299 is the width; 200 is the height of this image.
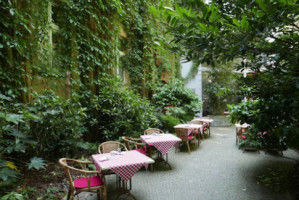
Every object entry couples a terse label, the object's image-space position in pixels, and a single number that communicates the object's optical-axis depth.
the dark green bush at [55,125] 3.47
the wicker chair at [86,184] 2.80
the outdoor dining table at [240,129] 6.54
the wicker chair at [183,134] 6.29
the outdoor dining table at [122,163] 3.04
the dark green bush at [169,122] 8.19
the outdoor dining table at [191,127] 6.46
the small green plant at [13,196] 2.22
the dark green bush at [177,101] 9.11
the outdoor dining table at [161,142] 4.73
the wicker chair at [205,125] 7.82
